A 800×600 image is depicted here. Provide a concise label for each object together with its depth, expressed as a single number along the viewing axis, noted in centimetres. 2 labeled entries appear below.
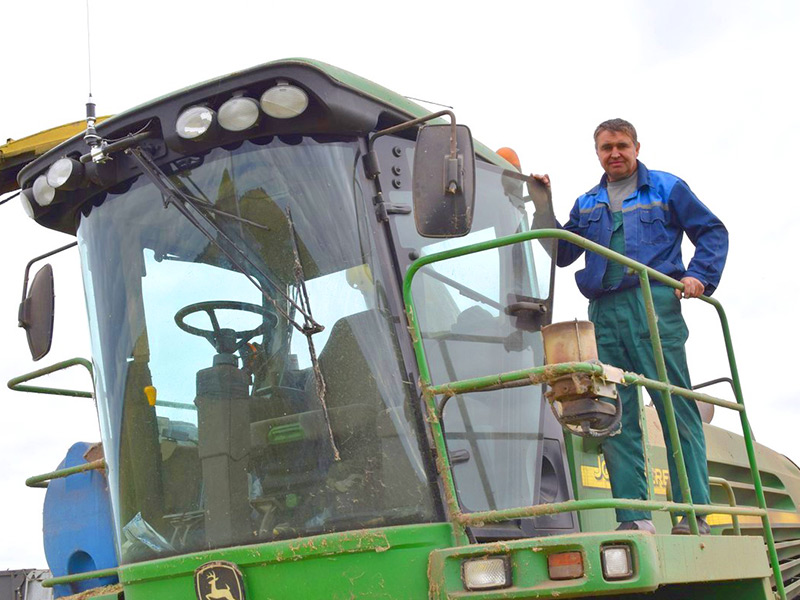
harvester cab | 374
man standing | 448
